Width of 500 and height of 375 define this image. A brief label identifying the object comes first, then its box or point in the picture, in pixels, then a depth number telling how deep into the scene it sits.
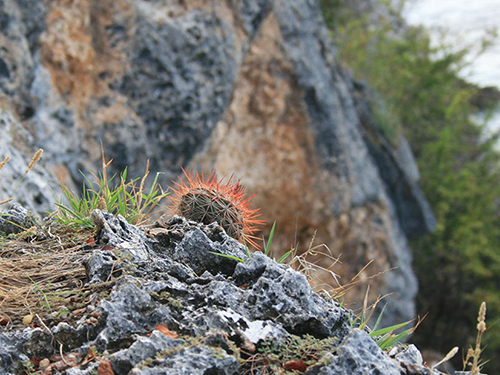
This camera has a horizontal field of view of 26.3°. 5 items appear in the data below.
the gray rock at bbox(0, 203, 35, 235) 1.62
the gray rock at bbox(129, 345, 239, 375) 1.33
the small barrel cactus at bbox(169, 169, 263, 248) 1.66
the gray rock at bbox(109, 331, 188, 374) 1.34
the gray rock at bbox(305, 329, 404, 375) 1.35
